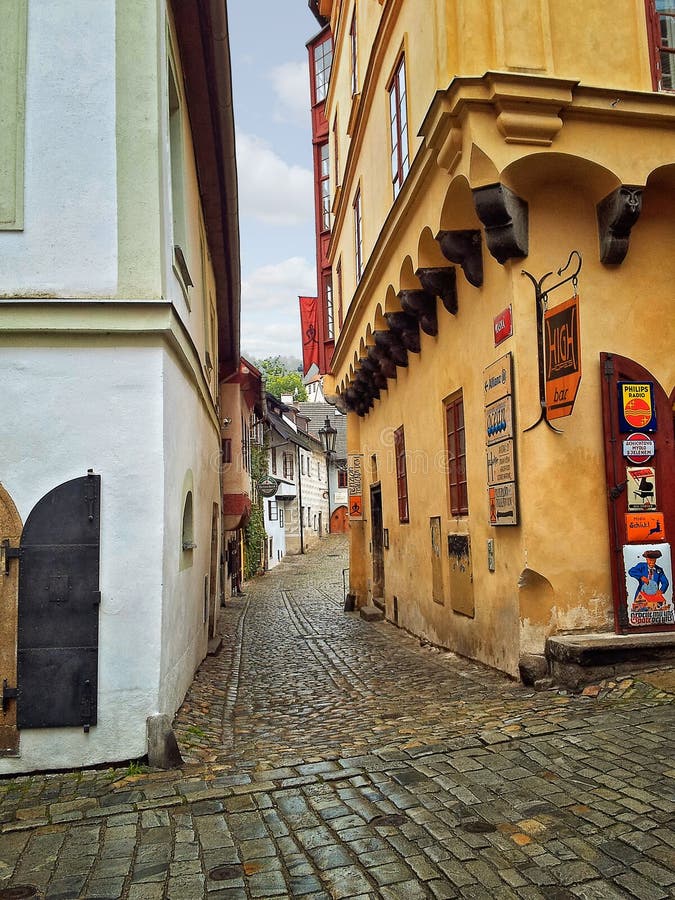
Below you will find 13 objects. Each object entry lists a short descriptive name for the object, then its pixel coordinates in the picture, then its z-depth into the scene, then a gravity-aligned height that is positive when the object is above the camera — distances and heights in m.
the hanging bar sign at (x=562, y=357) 6.03 +1.34
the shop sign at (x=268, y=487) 26.75 +1.63
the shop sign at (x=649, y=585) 6.46 -0.50
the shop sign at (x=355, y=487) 16.42 +0.94
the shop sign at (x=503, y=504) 6.74 +0.21
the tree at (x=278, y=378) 70.12 +14.24
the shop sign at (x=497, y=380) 6.86 +1.34
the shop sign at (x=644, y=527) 6.59 -0.03
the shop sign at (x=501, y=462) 6.78 +0.59
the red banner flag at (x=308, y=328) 20.16 +5.32
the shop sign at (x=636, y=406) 6.70 +1.01
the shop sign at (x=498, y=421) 6.82 +0.96
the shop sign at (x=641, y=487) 6.64 +0.31
